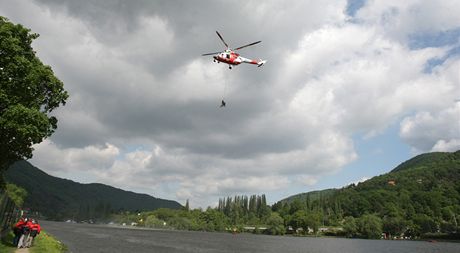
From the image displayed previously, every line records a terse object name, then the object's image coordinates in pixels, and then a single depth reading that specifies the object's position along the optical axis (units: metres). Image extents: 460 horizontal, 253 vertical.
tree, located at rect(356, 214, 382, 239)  189.00
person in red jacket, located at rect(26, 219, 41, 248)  37.57
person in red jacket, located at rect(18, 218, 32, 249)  35.56
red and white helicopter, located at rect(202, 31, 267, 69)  44.38
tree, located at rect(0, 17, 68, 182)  30.11
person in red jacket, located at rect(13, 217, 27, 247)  35.47
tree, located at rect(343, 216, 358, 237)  195.12
